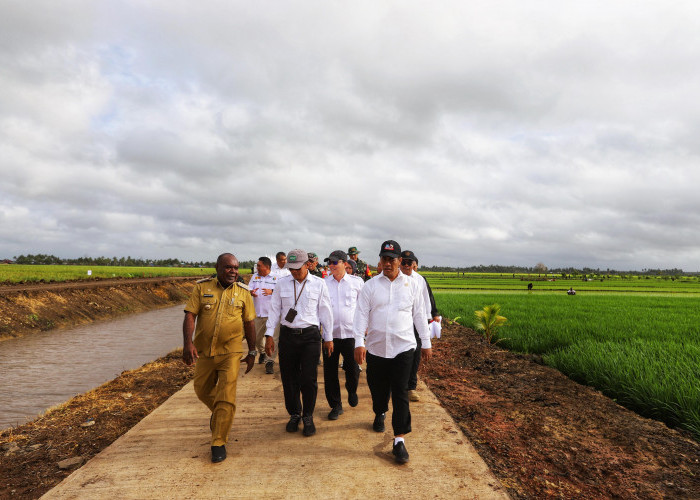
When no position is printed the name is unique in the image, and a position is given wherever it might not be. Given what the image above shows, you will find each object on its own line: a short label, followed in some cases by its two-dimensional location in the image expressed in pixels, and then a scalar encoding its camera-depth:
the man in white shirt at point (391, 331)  4.07
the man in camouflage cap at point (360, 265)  8.85
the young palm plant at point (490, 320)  11.66
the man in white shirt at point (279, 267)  8.22
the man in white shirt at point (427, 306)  5.67
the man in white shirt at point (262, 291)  7.97
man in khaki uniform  3.93
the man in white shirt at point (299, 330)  4.59
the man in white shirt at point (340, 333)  5.09
